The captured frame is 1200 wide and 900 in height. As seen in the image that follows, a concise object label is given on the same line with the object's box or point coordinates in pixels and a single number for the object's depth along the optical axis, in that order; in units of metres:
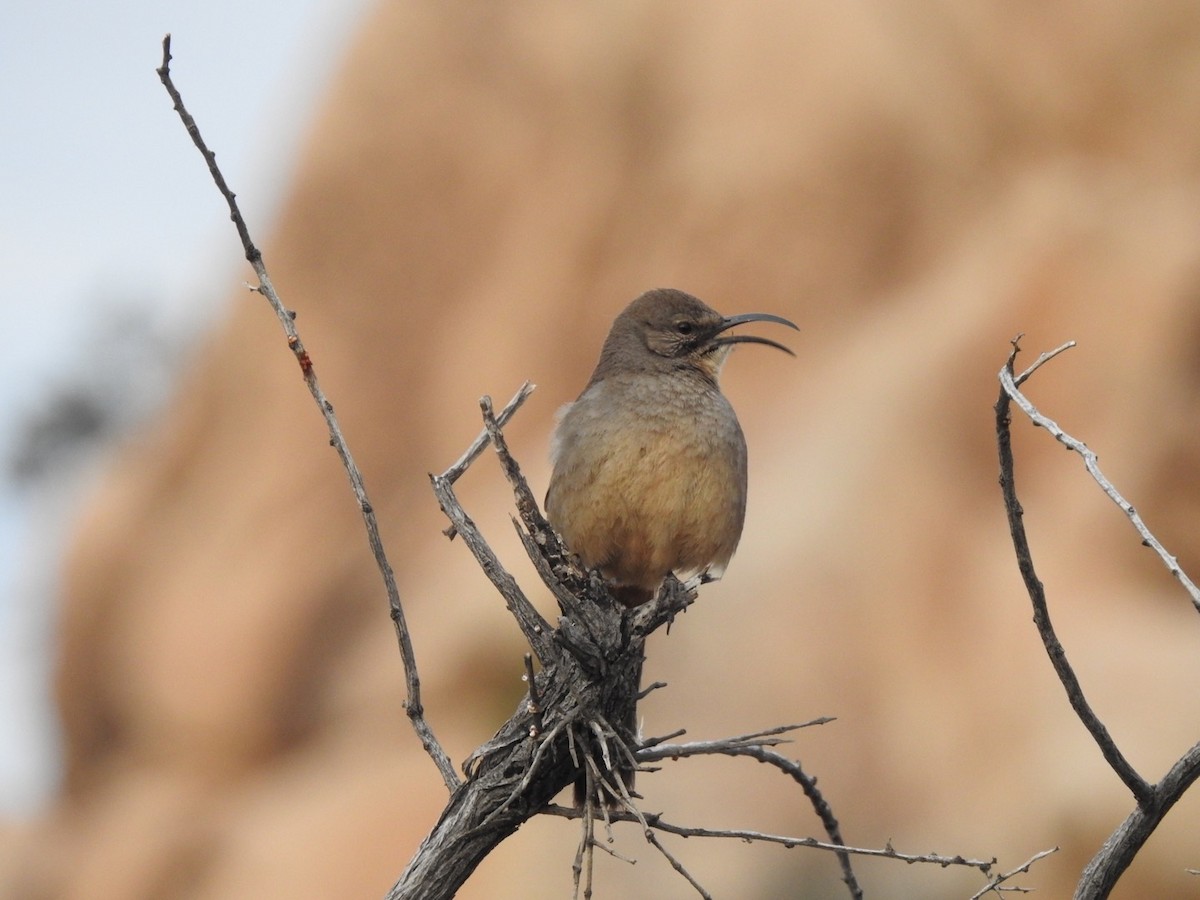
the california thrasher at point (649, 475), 9.87
